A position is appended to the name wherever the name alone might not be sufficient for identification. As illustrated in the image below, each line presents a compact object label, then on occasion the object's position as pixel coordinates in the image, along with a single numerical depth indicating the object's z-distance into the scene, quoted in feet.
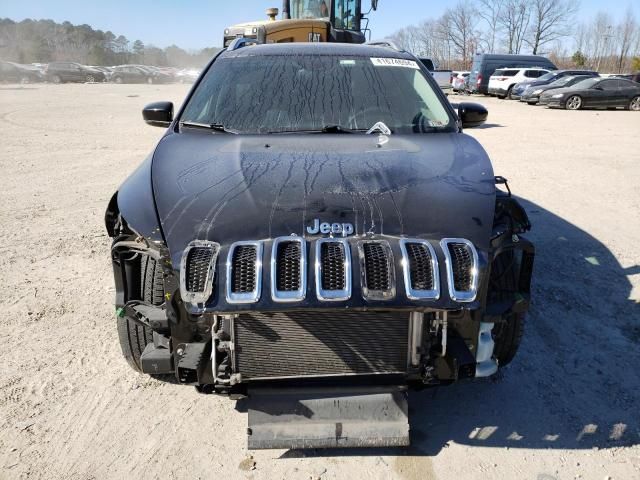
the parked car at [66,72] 117.08
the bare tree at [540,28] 199.11
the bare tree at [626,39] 202.18
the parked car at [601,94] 60.64
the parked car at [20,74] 120.78
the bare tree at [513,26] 203.00
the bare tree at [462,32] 207.72
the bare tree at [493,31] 207.82
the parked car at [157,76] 137.15
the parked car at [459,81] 94.02
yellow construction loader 32.48
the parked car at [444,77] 64.72
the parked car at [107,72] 130.19
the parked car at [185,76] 139.54
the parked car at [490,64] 87.15
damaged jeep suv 6.44
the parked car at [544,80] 71.80
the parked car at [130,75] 132.46
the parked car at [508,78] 78.56
